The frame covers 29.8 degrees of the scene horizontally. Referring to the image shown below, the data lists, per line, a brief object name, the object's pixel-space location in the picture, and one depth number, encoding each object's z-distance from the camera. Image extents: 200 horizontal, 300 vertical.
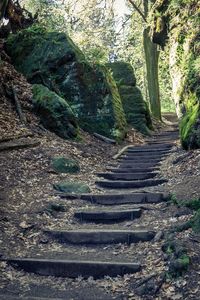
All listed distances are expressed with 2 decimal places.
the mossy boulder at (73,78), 13.76
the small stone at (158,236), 5.37
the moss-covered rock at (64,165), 8.91
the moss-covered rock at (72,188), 7.86
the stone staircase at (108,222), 4.92
